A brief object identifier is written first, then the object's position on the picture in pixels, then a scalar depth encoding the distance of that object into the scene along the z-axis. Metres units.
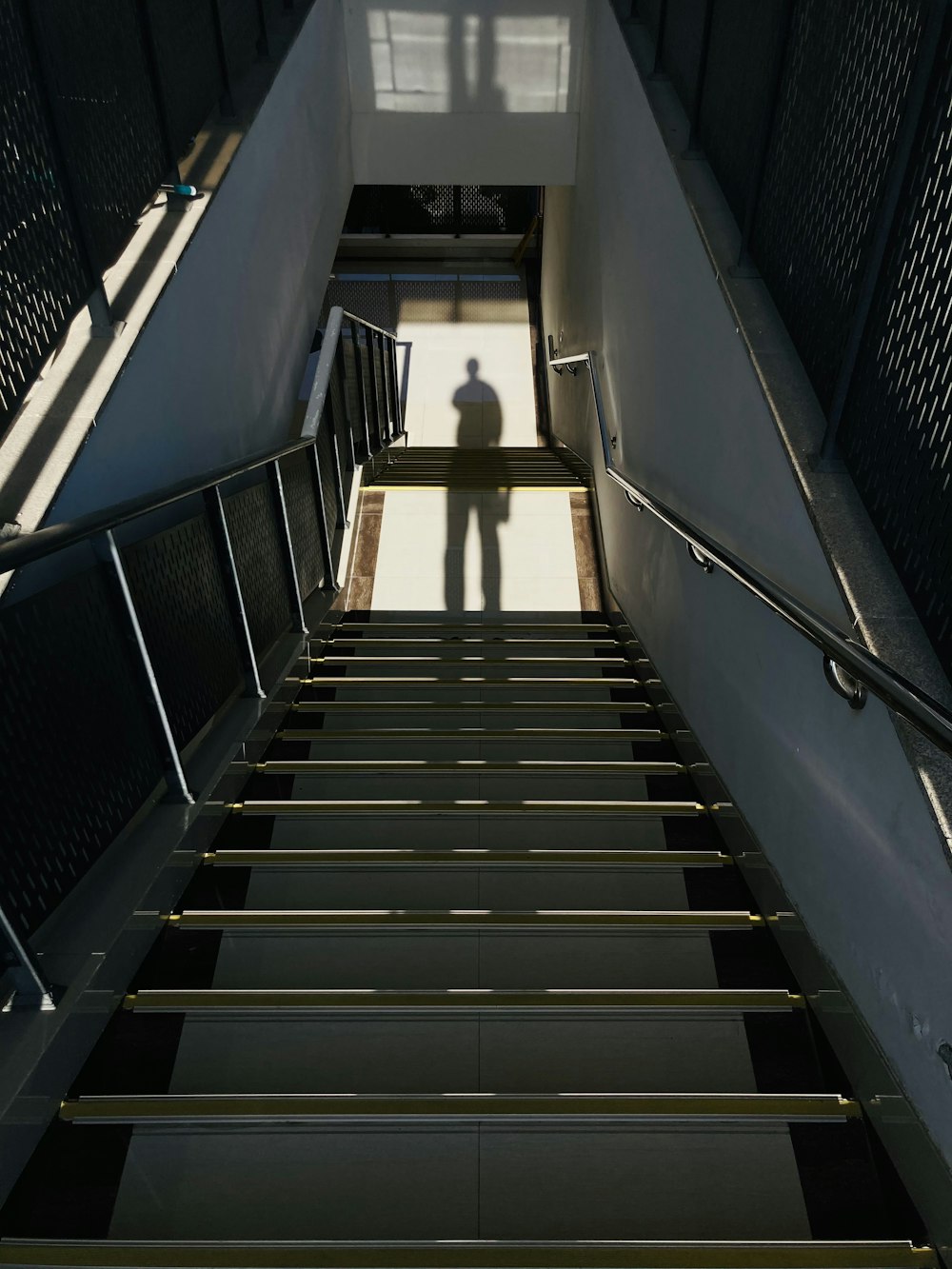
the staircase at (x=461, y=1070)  1.43
